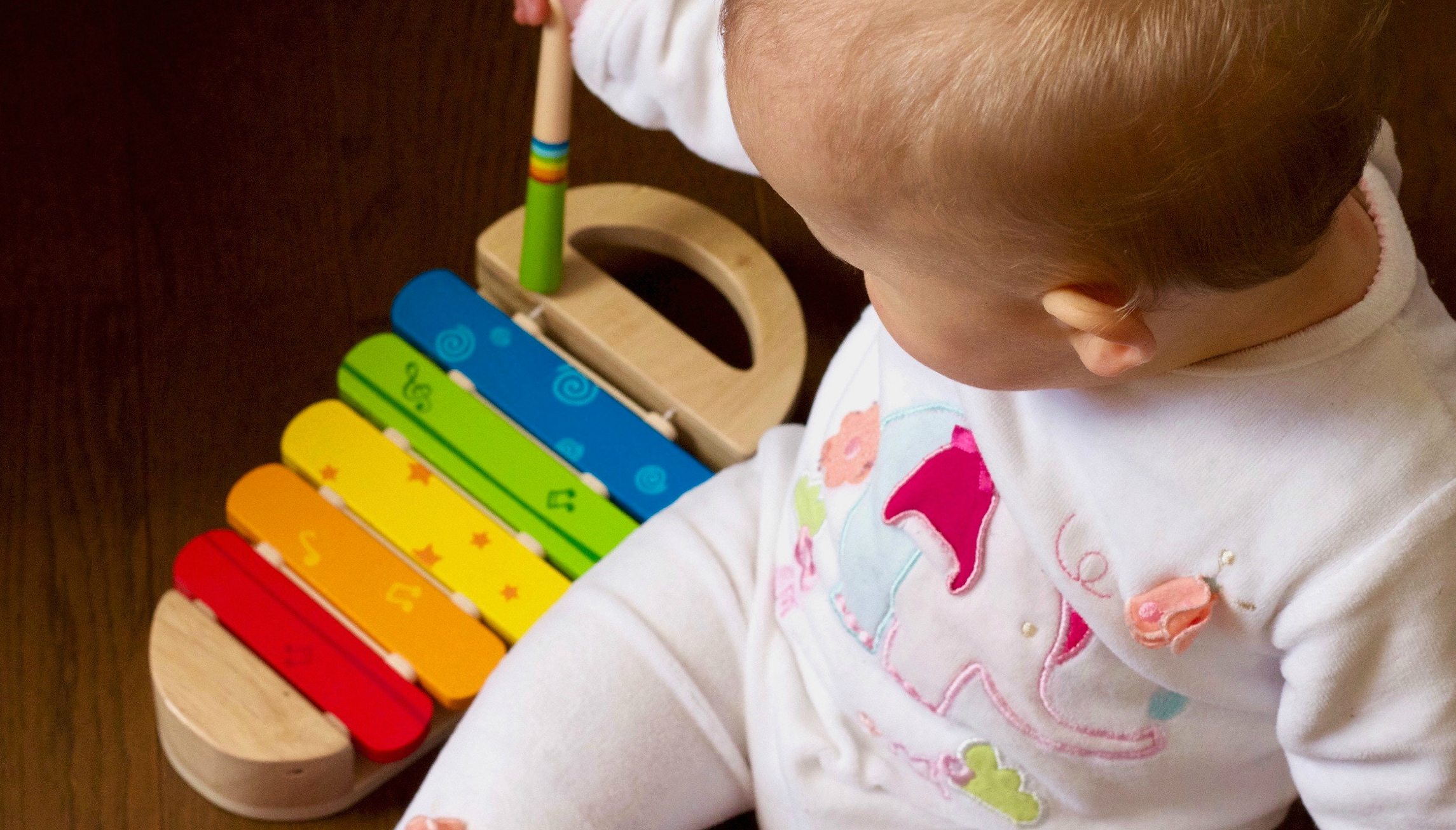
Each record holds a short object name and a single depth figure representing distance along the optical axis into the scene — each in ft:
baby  2.52
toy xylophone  3.35
